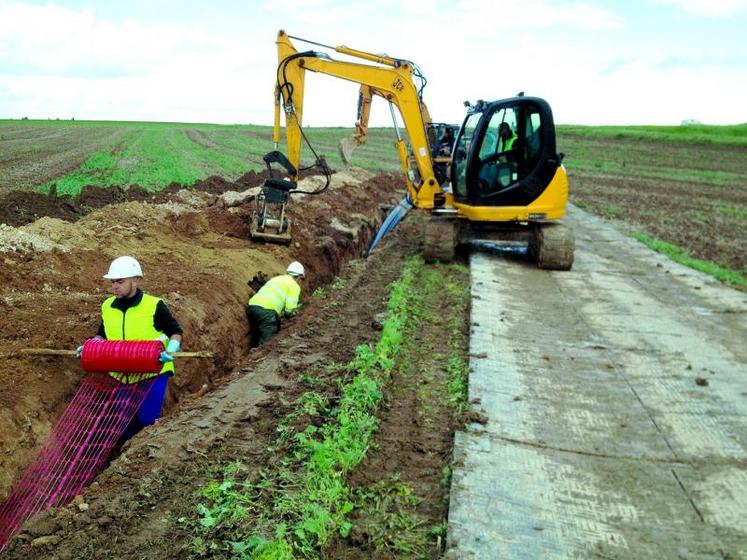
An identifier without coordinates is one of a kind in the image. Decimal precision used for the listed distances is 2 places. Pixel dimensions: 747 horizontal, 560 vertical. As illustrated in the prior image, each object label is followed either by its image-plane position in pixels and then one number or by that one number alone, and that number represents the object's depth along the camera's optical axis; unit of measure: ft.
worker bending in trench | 29.17
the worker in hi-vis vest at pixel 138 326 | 18.17
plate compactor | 35.94
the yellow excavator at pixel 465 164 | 36.04
